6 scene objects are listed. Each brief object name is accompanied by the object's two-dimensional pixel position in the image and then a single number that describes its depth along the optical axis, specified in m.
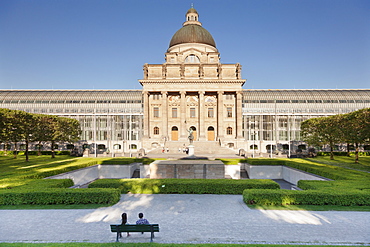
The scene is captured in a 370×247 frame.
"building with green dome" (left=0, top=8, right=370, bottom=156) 65.75
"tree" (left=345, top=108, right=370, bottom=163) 35.00
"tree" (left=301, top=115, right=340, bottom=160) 45.47
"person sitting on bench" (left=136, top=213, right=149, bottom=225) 12.23
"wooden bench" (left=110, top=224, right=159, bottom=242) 11.30
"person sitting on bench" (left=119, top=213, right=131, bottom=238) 12.15
